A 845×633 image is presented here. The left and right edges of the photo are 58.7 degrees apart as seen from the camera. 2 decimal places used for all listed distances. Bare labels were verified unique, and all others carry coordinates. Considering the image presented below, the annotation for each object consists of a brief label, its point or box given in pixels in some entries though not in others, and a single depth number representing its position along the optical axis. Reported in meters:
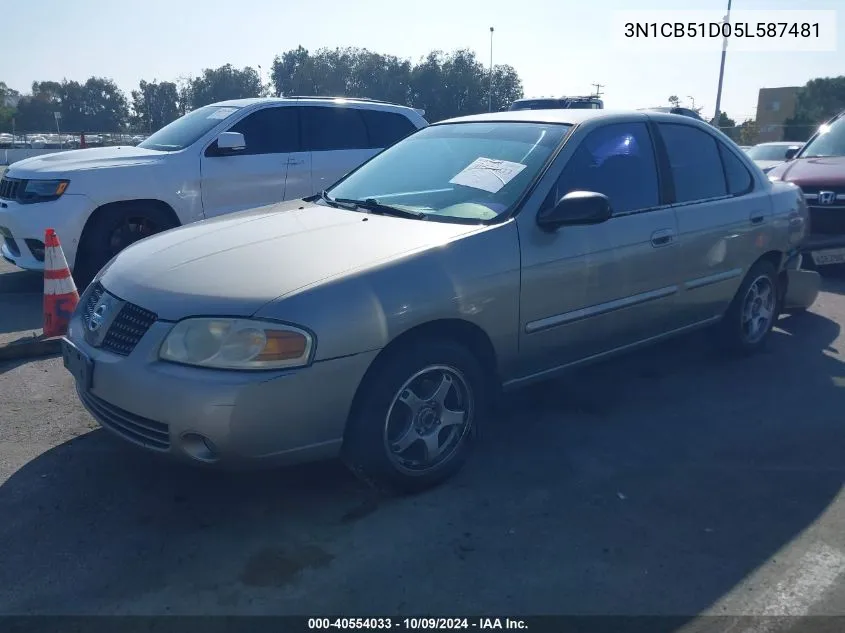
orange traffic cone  5.44
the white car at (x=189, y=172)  6.60
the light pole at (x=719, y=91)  27.68
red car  7.60
